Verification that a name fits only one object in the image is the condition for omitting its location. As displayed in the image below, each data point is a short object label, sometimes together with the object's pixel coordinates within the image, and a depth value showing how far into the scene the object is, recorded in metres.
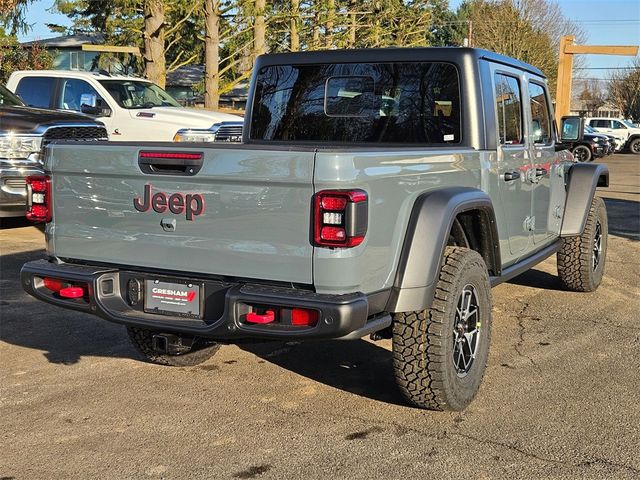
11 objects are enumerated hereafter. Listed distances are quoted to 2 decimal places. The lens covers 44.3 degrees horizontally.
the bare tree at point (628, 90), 72.06
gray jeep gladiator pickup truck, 3.57
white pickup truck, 12.18
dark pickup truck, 9.33
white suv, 37.16
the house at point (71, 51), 43.88
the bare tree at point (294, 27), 25.45
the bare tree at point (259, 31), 22.73
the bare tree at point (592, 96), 88.88
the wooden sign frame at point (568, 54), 22.47
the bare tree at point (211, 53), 20.14
